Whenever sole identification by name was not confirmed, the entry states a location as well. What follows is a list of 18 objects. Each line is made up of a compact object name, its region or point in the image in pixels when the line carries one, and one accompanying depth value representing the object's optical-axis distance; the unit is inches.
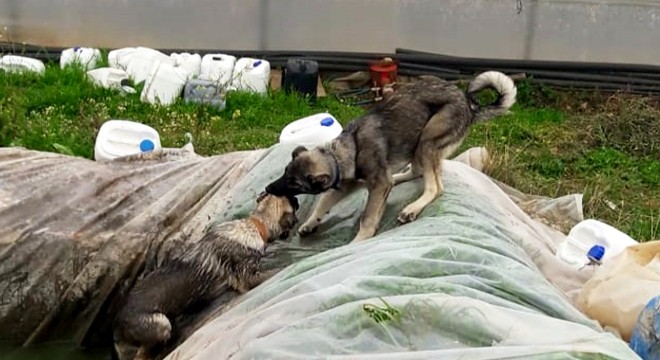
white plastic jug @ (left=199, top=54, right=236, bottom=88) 379.6
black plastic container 375.9
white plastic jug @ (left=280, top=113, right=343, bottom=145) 281.4
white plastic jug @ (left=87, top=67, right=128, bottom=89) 368.5
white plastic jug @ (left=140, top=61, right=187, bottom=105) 362.6
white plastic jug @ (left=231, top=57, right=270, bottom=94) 378.0
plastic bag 202.7
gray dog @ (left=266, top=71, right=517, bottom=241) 213.9
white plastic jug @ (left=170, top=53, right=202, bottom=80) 380.5
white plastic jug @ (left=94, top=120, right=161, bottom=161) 278.1
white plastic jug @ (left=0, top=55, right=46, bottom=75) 373.4
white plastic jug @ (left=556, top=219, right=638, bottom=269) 243.8
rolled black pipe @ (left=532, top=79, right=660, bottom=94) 393.4
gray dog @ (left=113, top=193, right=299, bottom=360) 210.4
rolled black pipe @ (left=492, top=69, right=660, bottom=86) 397.1
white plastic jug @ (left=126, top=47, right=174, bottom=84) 376.5
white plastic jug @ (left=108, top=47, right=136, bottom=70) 385.4
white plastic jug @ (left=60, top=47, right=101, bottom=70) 383.6
